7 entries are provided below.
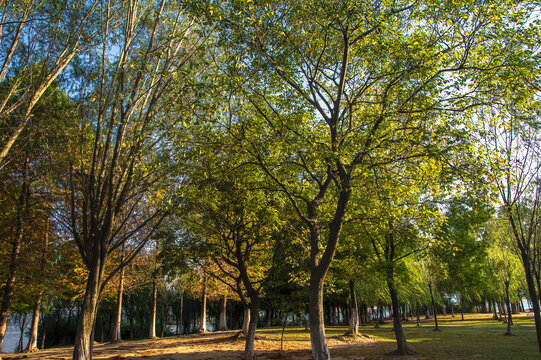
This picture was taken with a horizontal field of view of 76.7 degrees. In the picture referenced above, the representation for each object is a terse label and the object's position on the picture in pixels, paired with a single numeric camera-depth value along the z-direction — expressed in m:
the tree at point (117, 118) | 10.00
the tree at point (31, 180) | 11.98
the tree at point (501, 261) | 21.14
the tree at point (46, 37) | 9.09
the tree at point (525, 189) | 10.92
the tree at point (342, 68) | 7.76
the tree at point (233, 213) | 9.91
